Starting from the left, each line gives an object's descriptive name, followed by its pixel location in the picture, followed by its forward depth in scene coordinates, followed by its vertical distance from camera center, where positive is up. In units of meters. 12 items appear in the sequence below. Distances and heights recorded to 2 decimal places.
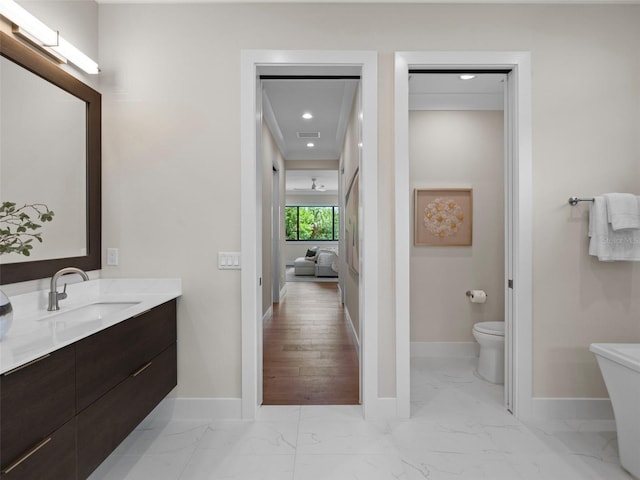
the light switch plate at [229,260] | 2.25 -0.12
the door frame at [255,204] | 2.21 +0.26
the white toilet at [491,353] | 2.80 -0.89
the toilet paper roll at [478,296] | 3.30 -0.50
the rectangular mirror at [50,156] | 1.60 +0.44
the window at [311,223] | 11.91 +0.63
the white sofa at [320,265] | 9.02 -0.61
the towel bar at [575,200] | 2.19 +0.26
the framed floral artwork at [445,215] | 3.41 +0.26
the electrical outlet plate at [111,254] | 2.25 -0.08
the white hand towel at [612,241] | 2.14 +0.01
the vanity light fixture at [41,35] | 1.56 +1.00
